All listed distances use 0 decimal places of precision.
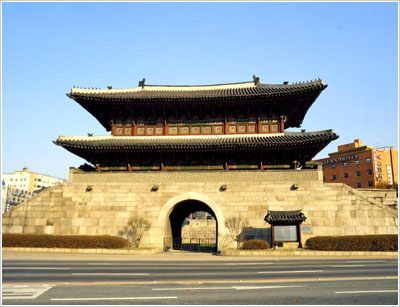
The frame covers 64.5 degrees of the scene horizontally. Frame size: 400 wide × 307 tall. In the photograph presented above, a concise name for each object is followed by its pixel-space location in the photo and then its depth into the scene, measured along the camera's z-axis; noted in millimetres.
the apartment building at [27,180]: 117562
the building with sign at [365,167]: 69938
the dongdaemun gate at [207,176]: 24281
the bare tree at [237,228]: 24156
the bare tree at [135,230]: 24781
